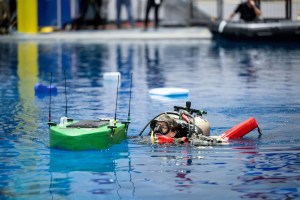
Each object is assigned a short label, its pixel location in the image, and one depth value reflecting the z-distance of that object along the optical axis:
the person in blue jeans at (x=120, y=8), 40.56
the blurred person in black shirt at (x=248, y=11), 36.23
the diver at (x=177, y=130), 13.26
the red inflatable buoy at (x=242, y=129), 14.05
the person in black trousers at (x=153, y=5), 39.16
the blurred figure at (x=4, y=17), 40.25
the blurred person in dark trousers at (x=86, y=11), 41.56
